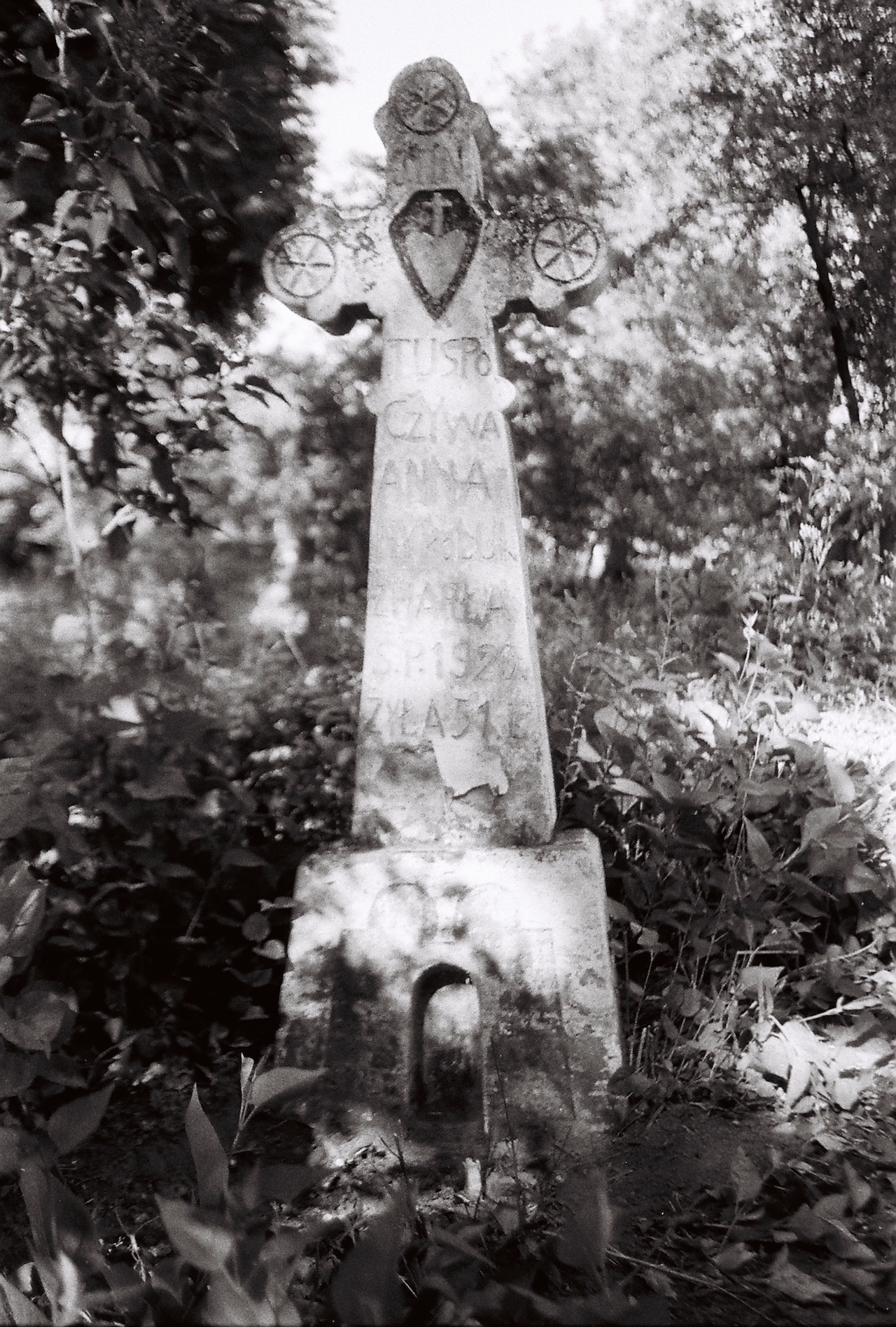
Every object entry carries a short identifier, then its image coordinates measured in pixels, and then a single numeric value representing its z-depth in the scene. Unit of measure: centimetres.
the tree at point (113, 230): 247
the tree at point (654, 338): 937
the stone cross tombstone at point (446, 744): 205
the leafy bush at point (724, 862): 231
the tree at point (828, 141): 865
